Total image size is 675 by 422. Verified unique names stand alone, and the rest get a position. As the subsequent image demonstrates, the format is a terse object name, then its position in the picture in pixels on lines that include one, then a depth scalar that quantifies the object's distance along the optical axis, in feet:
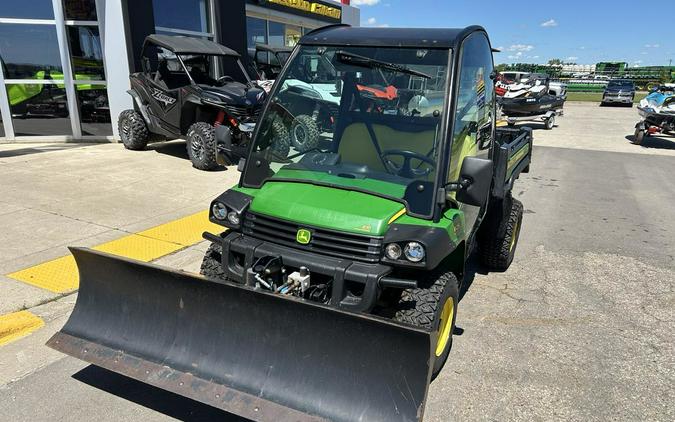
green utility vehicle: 8.22
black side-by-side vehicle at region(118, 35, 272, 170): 28.76
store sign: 57.34
